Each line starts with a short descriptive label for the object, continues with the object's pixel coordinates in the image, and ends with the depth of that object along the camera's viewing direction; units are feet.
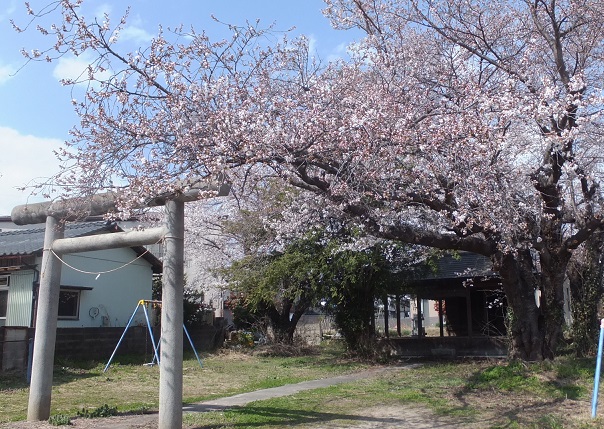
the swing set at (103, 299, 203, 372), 61.37
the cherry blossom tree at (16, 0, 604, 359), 30.66
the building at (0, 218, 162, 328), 61.98
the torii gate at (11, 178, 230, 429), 28.66
